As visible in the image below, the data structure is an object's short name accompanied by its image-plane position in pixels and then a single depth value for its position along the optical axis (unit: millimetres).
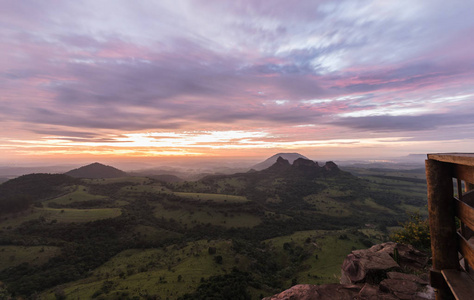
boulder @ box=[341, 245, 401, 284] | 11594
